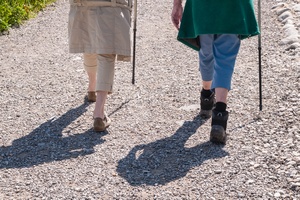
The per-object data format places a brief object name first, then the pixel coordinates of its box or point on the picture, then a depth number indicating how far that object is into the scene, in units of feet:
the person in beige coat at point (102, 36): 23.88
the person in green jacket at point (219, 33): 22.94
